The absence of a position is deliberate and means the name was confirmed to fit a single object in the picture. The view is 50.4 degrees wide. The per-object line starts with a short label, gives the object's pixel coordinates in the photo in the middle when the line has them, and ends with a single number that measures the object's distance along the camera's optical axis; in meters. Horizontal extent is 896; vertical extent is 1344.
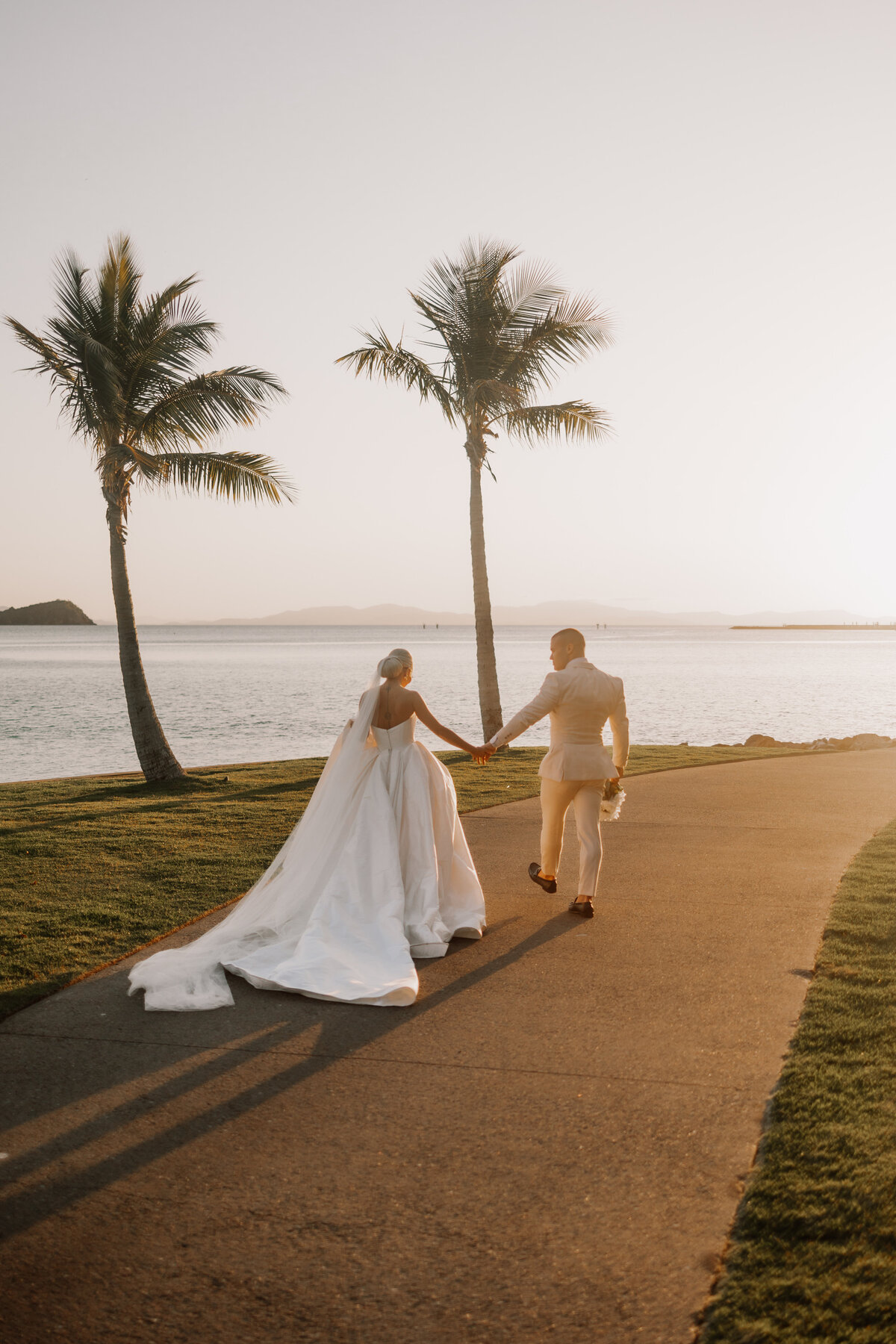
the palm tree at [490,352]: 17.23
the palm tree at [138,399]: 14.28
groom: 6.88
